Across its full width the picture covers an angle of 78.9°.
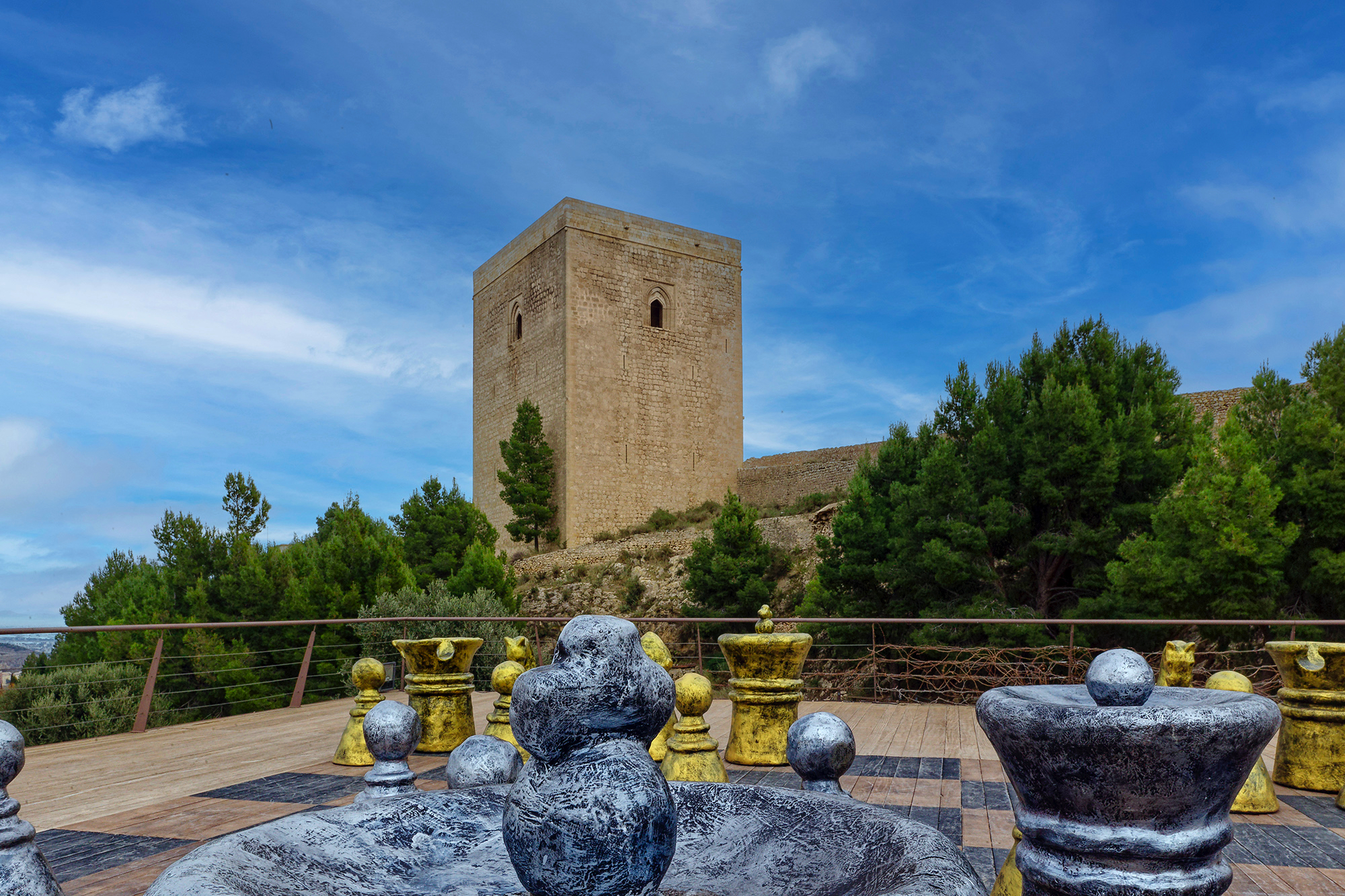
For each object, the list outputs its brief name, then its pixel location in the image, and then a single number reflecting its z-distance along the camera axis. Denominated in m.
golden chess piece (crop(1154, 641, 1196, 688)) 2.90
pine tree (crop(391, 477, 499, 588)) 18.84
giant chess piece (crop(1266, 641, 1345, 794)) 3.30
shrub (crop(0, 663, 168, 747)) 10.20
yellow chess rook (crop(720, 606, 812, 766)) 3.55
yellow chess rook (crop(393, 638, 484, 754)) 4.00
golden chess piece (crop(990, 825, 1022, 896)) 1.44
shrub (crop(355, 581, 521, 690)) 10.75
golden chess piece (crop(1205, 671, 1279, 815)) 3.00
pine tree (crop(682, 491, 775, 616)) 16.50
